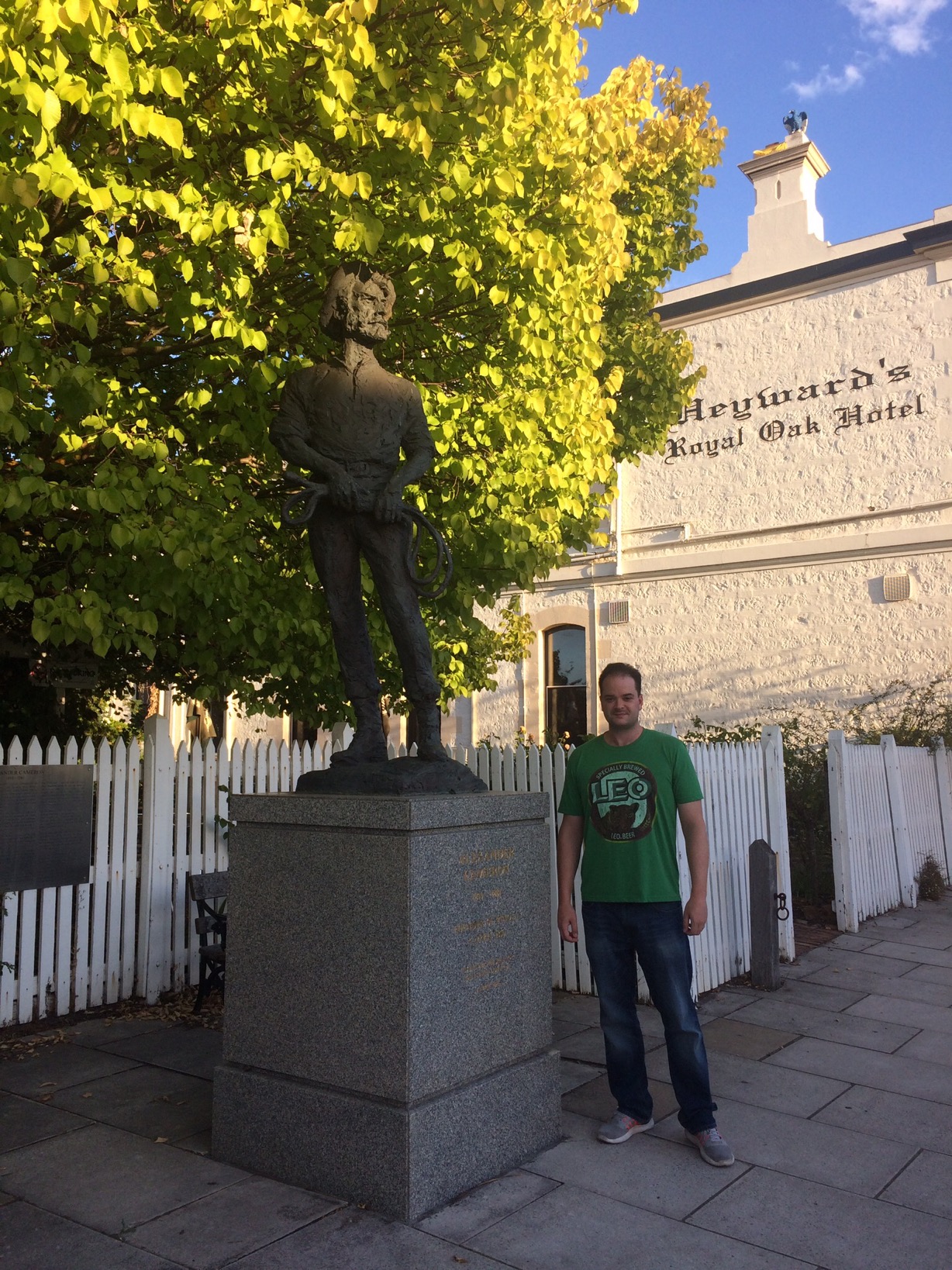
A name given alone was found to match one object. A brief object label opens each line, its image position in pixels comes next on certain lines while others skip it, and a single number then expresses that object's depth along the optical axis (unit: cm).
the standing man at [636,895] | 446
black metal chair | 699
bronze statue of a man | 480
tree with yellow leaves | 550
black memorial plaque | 690
